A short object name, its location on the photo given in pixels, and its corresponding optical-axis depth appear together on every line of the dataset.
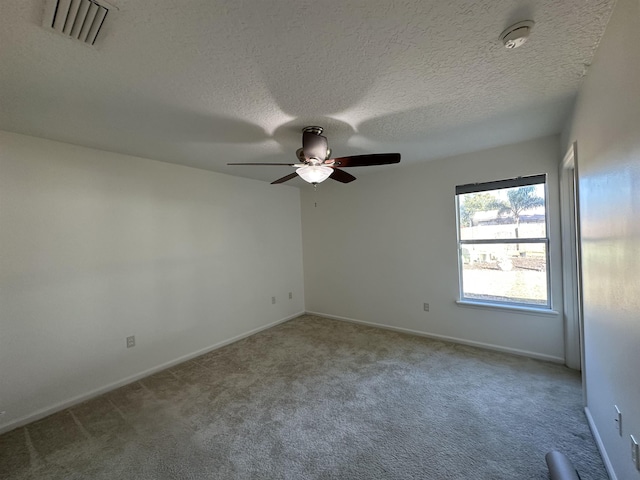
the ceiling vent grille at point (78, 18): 1.07
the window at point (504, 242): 2.97
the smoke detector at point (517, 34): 1.25
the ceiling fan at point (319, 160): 2.12
